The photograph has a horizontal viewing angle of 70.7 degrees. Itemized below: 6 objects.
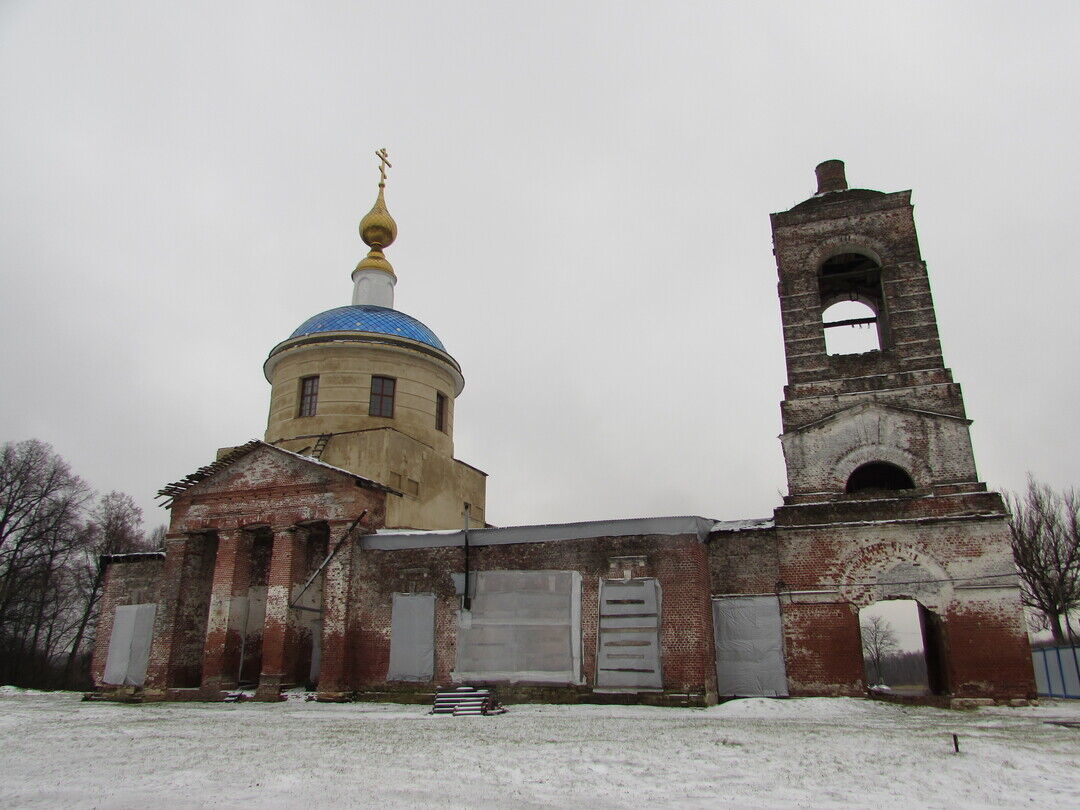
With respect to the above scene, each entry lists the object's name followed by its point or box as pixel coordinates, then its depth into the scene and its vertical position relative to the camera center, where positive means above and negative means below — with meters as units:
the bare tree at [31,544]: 28.05 +3.44
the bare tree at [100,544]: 33.12 +4.28
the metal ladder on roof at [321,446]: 20.36 +4.97
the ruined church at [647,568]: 14.73 +1.45
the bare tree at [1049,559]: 26.14 +2.68
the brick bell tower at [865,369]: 15.91 +5.71
